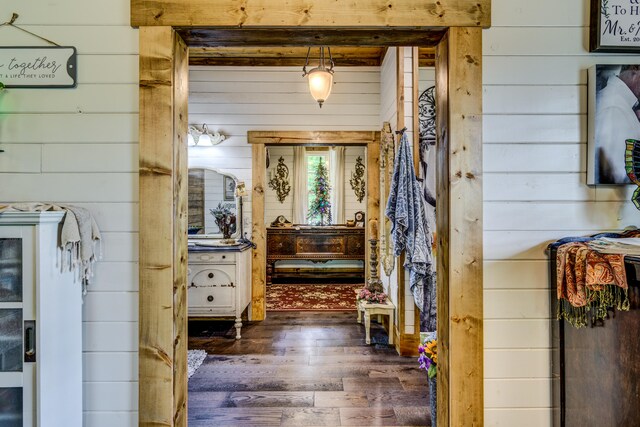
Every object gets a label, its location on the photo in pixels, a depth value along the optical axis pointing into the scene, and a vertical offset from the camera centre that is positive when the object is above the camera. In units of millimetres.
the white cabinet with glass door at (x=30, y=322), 1330 -407
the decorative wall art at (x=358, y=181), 6793 +571
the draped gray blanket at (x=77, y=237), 1422 -101
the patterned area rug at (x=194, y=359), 2868 -1233
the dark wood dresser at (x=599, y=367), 1153 -551
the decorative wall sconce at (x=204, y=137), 4164 +855
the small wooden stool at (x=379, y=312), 3426 -940
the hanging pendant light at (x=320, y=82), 3230 +1155
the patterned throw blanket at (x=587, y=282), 1188 -241
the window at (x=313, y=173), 6820 +731
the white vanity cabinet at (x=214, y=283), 3648 -712
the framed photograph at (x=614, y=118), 1521 +388
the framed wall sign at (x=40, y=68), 1544 +609
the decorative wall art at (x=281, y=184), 6793 +514
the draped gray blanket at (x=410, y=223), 2910 -91
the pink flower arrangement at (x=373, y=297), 3564 -839
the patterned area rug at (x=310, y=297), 4770 -1239
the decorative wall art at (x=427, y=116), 3500 +926
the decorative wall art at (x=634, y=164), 1466 +191
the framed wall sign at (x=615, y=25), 1523 +779
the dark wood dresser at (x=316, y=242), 6234 -517
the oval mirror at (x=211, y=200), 4227 +136
